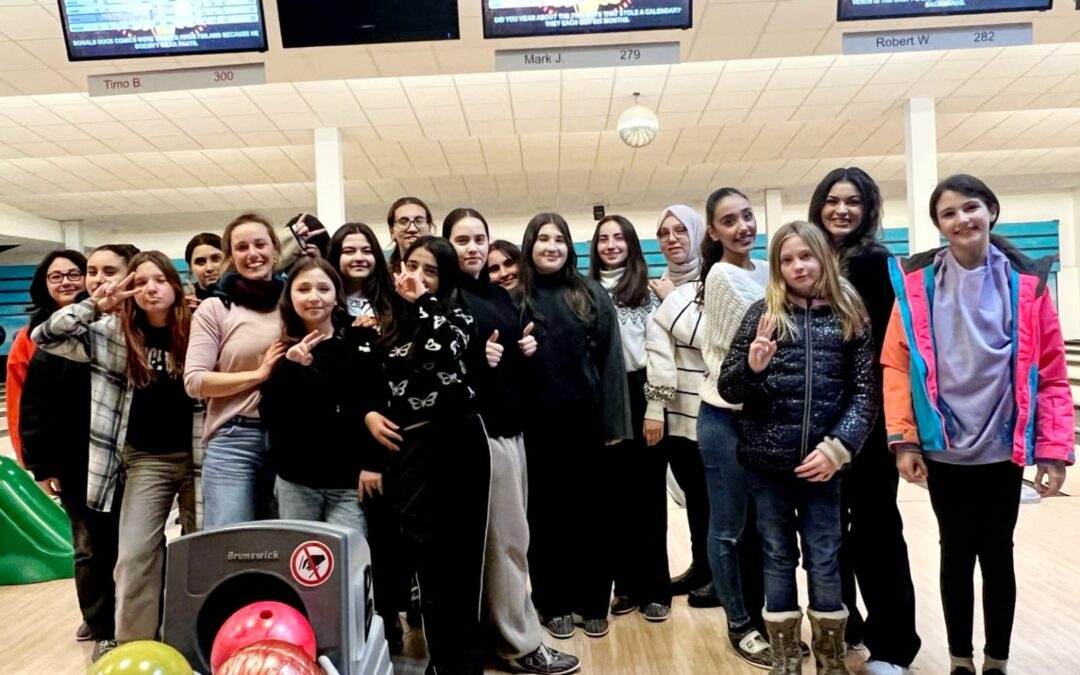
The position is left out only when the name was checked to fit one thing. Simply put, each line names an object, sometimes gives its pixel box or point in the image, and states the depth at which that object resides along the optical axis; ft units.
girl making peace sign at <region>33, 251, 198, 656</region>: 7.07
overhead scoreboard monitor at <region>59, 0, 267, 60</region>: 11.00
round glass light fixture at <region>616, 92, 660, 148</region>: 18.65
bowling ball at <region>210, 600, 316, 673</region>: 4.80
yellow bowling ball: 4.20
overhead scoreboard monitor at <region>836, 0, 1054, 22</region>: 10.72
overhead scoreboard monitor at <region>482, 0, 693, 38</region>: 10.97
